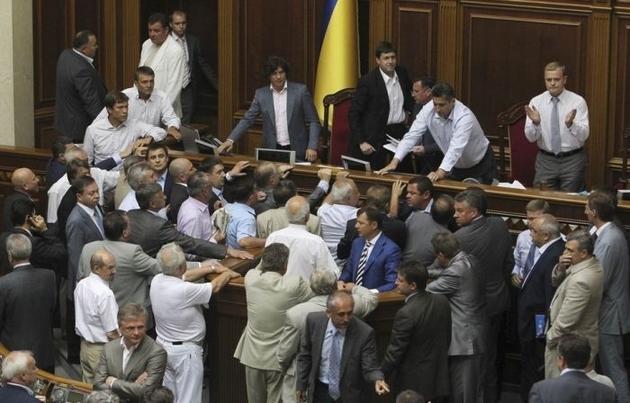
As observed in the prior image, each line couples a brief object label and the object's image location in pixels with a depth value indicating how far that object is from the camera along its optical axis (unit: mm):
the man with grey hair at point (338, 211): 11789
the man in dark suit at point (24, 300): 10664
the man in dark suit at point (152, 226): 11359
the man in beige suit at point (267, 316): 10500
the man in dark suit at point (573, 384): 9367
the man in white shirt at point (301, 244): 10938
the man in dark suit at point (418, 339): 10336
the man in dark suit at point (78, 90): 14055
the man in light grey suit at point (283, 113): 13891
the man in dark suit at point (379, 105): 13922
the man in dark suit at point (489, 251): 11312
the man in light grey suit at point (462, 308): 10758
